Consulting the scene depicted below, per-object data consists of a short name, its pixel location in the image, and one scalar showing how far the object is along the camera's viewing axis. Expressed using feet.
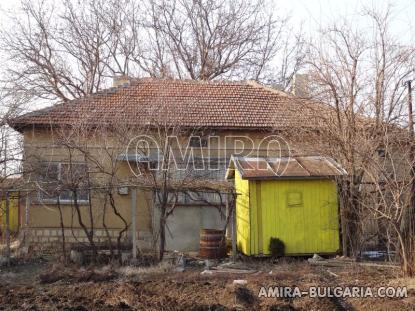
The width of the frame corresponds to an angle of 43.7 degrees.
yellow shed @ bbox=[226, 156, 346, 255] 39.83
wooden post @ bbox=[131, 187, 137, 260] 38.75
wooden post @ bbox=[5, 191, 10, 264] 39.91
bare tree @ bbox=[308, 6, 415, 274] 38.37
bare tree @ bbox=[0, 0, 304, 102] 88.53
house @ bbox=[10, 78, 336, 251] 42.24
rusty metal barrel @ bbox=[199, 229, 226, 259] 40.57
